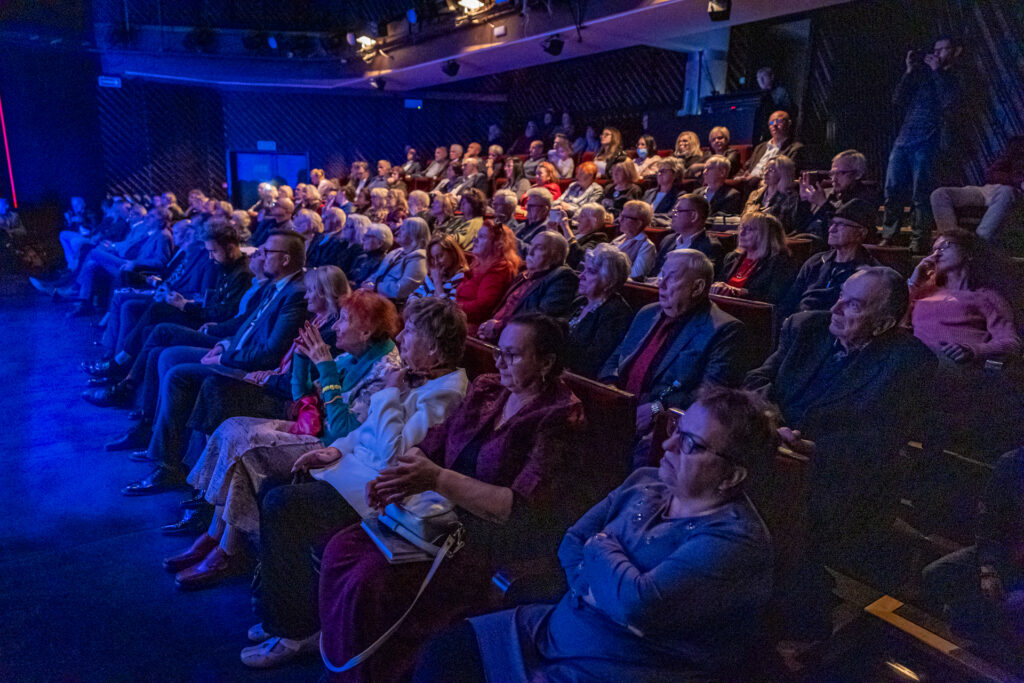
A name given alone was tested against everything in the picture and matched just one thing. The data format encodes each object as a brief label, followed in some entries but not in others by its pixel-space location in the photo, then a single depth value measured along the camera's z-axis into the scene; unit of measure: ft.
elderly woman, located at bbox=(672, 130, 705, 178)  19.54
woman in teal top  6.75
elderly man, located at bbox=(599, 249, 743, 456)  7.24
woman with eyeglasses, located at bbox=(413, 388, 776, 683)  3.65
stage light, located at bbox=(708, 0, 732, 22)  17.01
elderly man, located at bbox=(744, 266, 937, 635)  6.05
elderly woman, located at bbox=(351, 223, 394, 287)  14.25
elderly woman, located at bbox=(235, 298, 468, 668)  5.82
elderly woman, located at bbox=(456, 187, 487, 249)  15.71
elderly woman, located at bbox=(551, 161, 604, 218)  18.62
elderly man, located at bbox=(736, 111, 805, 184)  17.22
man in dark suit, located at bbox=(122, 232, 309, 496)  8.94
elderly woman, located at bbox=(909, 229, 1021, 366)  7.61
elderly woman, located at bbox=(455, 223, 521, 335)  11.28
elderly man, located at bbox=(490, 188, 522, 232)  15.15
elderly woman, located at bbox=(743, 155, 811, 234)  13.12
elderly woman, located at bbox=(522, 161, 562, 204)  20.89
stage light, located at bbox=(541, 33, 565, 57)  22.54
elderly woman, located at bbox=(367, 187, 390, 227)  19.76
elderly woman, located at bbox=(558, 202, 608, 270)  13.64
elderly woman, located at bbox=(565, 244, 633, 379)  8.76
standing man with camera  13.88
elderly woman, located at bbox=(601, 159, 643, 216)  17.90
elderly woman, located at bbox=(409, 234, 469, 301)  11.64
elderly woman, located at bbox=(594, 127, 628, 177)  21.36
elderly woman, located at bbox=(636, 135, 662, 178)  20.84
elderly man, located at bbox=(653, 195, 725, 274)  11.82
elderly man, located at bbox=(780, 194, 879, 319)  9.70
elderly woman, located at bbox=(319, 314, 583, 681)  4.82
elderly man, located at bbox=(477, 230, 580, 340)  10.14
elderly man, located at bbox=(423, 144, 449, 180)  29.96
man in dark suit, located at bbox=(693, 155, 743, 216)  15.44
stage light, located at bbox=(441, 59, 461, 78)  27.68
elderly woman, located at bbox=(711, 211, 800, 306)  10.56
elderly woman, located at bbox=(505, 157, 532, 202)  23.21
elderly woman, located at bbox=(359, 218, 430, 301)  12.70
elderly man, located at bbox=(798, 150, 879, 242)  11.67
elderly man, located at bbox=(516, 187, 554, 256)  14.70
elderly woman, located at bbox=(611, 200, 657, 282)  12.39
